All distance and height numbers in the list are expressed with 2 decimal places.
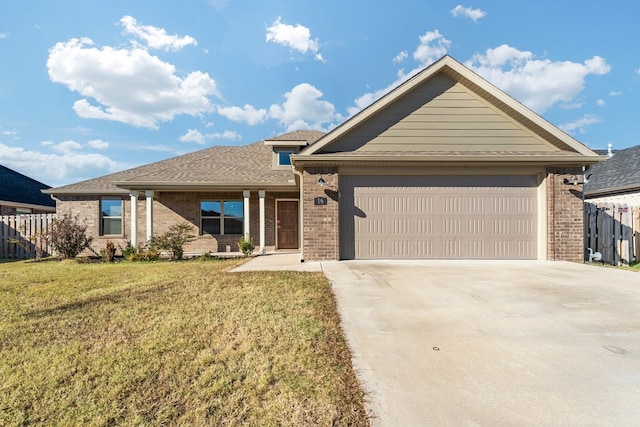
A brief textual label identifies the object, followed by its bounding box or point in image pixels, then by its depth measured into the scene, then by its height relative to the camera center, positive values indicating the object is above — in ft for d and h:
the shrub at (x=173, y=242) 35.76 -2.90
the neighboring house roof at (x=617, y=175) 41.14 +5.63
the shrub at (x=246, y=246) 38.40 -3.59
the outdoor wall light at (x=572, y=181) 28.86 +2.99
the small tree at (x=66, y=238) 35.68 -2.39
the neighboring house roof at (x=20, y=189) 55.83 +5.06
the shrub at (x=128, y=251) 36.22 -3.97
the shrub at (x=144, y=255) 35.12 -4.25
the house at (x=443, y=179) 28.86 +3.31
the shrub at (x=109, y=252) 35.60 -3.98
